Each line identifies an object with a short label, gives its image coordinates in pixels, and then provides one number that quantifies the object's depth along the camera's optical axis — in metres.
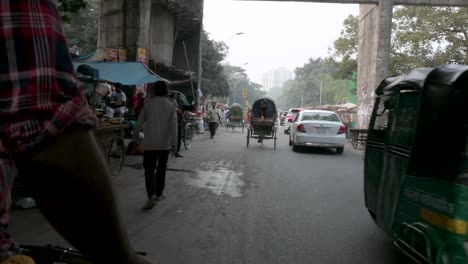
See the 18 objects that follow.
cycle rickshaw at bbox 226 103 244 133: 28.15
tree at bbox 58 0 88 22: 6.32
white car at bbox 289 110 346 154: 14.38
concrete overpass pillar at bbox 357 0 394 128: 20.06
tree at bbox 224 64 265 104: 102.04
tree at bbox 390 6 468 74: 24.33
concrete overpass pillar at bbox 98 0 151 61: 16.70
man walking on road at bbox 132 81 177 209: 5.88
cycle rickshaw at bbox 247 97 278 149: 16.58
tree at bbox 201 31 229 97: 38.66
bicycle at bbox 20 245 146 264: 1.35
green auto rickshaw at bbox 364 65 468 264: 2.59
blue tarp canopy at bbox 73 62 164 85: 11.54
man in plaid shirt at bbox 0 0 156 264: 0.69
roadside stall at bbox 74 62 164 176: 7.42
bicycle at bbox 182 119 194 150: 13.77
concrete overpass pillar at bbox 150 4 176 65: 22.95
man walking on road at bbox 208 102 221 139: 19.30
